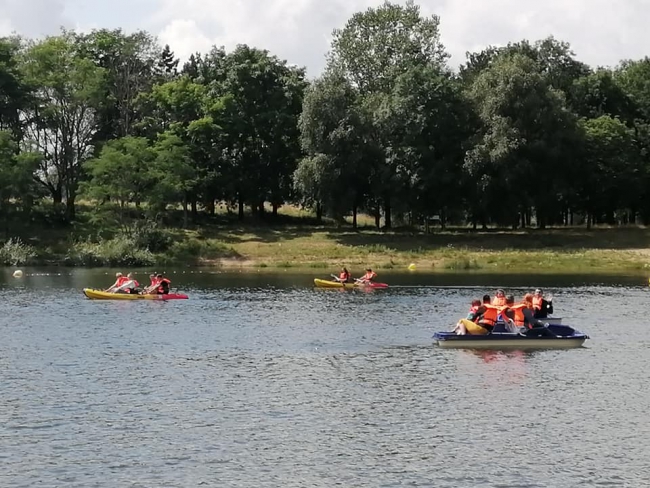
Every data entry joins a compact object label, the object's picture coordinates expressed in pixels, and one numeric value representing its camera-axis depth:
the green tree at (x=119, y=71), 106.07
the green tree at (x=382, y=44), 103.94
